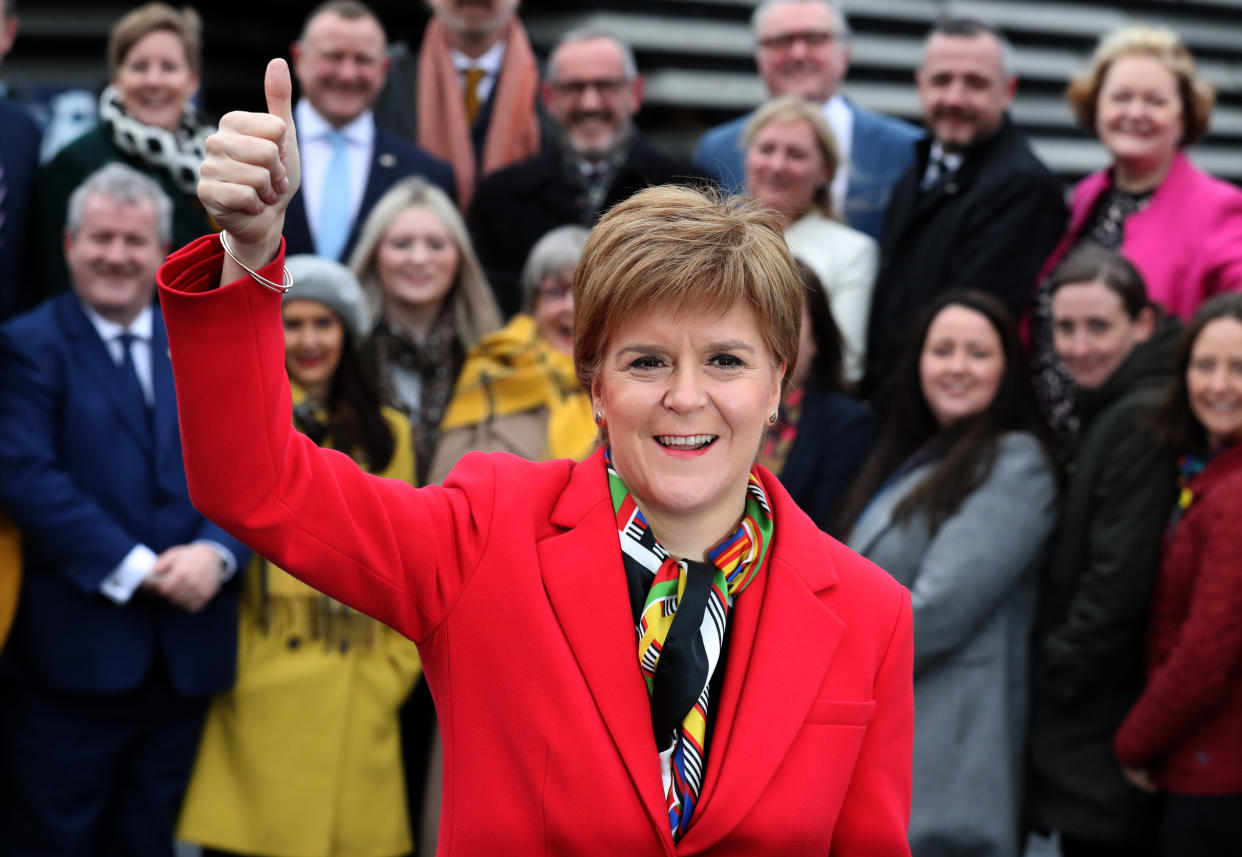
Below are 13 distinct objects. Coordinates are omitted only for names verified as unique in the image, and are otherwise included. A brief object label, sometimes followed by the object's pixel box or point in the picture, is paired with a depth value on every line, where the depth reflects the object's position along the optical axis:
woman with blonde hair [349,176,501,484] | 4.91
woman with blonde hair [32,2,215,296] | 4.98
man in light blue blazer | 5.93
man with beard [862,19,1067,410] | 5.14
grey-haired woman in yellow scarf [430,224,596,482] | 4.52
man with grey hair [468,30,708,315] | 5.36
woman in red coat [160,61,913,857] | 2.07
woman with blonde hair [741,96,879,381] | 5.20
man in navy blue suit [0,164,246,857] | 4.03
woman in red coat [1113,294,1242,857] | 3.82
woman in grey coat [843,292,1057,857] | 4.08
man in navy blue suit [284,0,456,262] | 5.34
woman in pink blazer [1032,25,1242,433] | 4.91
